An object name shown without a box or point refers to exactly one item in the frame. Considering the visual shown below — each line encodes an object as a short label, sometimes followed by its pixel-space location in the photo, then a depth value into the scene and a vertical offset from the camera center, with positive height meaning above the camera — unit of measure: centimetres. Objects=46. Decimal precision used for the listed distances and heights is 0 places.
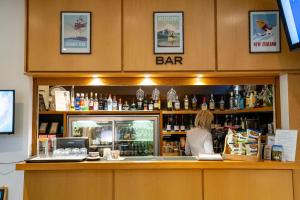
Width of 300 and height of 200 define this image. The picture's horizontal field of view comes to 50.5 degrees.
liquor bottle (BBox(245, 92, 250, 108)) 465 +30
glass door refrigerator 511 -16
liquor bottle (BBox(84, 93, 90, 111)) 502 +30
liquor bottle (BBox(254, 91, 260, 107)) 430 +29
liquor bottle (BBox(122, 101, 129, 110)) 517 +25
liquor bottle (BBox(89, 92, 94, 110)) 506 +30
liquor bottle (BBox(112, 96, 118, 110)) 511 +28
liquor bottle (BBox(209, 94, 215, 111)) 535 +29
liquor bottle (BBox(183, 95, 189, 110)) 532 +30
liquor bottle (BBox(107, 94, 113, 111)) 508 +30
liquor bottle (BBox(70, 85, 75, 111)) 498 +32
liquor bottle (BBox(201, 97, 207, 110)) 505 +28
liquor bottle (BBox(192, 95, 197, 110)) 537 +31
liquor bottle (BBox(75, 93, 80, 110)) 502 +32
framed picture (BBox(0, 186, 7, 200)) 310 -69
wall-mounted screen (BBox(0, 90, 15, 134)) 308 +11
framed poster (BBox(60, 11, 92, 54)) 309 +87
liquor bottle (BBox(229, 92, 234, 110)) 523 +32
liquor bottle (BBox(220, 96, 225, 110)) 532 +29
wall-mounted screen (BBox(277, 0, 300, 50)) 264 +87
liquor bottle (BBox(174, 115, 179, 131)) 534 -5
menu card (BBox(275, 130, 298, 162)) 293 -20
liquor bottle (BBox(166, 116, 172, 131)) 532 -6
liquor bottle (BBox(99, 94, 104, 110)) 514 +29
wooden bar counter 290 -57
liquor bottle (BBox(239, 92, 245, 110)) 491 +28
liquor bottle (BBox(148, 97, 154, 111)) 521 +26
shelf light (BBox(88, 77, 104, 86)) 338 +43
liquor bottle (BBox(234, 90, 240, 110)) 505 +33
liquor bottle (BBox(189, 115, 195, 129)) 543 -1
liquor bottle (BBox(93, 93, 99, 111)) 506 +27
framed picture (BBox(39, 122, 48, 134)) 516 -9
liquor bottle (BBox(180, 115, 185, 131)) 534 -6
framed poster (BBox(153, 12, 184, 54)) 312 +90
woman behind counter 404 -16
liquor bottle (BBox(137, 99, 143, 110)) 524 +29
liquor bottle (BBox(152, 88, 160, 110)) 523 +27
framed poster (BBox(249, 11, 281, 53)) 311 +87
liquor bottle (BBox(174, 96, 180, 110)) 530 +27
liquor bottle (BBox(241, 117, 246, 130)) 508 -5
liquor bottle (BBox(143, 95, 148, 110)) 526 +29
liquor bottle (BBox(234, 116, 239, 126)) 533 +0
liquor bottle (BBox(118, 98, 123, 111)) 513 +26
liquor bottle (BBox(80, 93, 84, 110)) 502 +34
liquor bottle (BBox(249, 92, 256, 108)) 442 +29
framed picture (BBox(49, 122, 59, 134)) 513 -8
